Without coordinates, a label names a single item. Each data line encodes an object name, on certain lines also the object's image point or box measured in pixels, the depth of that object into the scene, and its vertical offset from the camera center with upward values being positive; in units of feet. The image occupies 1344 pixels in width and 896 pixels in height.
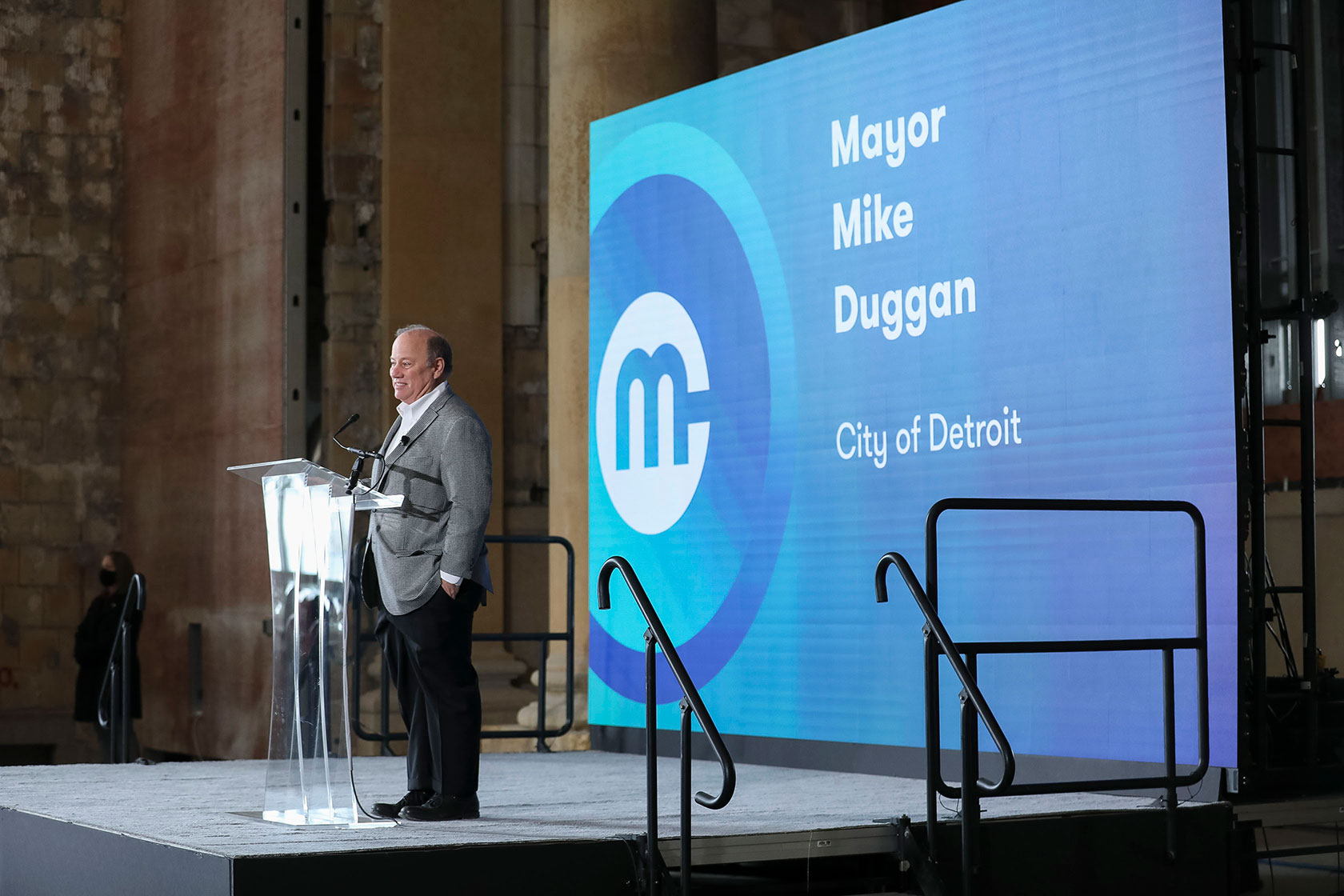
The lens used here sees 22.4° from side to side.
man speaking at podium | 38.16 +1.20
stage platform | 32.91 -1.96
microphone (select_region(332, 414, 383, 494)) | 36.36 +2.08
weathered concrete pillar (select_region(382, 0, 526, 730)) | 88.78 +12.16
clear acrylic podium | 37.05 +0.00
